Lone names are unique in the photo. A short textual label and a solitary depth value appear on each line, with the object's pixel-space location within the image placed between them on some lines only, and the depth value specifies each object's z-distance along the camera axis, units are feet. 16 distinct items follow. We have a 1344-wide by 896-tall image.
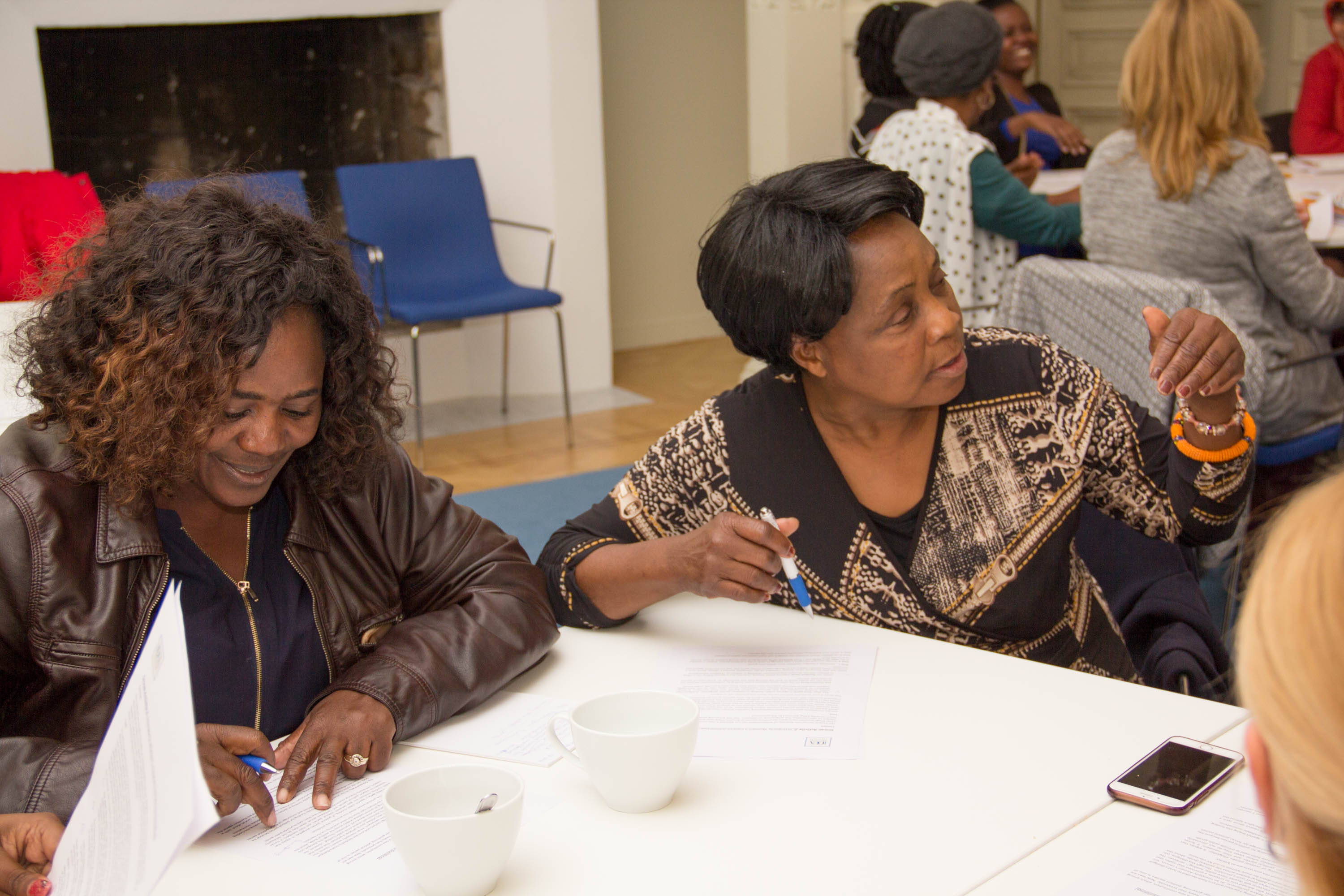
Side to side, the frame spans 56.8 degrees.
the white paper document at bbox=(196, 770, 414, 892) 3.22
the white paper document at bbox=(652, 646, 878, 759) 3.71
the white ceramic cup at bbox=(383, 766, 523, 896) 2.89
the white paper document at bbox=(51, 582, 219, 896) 2.41
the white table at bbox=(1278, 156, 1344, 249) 11.59
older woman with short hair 4.84
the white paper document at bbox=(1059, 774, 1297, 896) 2.91
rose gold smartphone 3.25
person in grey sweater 8.55
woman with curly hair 3.86
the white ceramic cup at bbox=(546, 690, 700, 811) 3.25
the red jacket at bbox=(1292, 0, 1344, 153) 15.44
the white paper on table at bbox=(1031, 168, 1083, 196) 12.89
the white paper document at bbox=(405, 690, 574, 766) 3.82
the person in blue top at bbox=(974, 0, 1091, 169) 13.88
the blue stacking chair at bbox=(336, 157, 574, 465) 15.26
